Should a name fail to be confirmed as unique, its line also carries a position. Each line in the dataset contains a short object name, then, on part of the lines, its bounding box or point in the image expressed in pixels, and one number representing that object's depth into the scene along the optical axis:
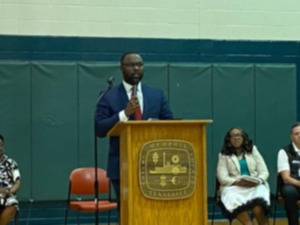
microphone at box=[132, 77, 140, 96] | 6.22
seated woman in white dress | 9.60
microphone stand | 6.49
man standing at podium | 6.22
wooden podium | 5.48
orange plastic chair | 10.19
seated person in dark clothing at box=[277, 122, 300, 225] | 9.82
